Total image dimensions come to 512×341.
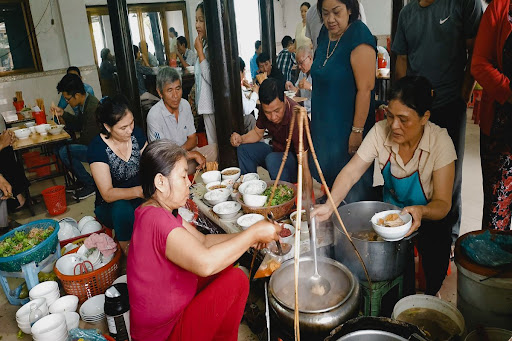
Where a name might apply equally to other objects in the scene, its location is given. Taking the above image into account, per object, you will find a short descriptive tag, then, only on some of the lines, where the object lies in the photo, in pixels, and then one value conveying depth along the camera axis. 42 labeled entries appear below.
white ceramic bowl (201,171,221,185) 3.46
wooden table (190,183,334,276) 2.32
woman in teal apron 2.19
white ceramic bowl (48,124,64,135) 5.23
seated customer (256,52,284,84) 6.79
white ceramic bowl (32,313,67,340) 2.40
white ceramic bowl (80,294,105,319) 2.81
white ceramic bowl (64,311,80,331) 2.66
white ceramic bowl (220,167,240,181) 3.40
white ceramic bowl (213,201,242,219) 2.79
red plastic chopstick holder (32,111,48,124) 5.87
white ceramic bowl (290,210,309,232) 2.52
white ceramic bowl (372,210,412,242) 1.98
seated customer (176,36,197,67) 9.34
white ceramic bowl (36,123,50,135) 5.31
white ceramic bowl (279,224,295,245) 2.40
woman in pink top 1.72
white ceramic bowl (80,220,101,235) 3.66
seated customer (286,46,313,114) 4.93
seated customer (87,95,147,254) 3.04
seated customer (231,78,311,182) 3.31
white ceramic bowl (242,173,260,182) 3.31
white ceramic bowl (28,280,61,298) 2.85
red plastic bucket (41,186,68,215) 4.76
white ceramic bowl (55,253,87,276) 3.03
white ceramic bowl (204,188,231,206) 3.03
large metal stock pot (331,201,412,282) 2.03
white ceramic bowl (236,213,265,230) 2.59
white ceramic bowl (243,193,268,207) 2.75
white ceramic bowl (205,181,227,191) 3.28
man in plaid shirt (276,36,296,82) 7.86
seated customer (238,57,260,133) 5.54
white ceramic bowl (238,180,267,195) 2.98
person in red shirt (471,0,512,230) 2.41
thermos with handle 2.48
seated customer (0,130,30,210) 4.13
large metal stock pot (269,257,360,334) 1.78
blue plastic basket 2.91
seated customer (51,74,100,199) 5.24
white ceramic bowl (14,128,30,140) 5.09
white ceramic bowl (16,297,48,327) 2.68
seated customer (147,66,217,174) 3.89
